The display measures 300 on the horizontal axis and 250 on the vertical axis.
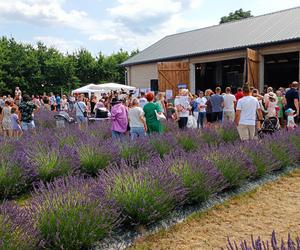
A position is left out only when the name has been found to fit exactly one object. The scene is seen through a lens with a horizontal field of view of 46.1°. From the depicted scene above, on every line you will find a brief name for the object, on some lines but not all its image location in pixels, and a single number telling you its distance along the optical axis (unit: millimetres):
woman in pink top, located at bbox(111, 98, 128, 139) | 8828
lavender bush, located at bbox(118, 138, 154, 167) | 6770
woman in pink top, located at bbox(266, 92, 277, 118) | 10688
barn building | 16453
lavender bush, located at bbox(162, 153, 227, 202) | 4862
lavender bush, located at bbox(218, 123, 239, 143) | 9000
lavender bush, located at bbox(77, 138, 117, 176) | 6520
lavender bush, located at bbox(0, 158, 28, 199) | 5527
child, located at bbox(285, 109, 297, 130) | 10039
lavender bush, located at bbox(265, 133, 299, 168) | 6789
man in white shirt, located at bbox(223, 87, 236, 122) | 12492
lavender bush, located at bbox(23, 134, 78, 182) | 6000
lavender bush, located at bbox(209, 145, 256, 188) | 5551
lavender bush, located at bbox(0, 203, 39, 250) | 3016
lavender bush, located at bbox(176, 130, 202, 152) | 8002
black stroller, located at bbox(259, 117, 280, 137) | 9625
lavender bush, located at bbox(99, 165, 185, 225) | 4113
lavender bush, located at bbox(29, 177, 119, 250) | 3414
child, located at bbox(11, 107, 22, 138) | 10984
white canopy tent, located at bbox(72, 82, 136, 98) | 22400
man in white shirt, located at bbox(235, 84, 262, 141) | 7930
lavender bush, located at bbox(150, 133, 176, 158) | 7395
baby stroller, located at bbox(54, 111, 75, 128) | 12421
